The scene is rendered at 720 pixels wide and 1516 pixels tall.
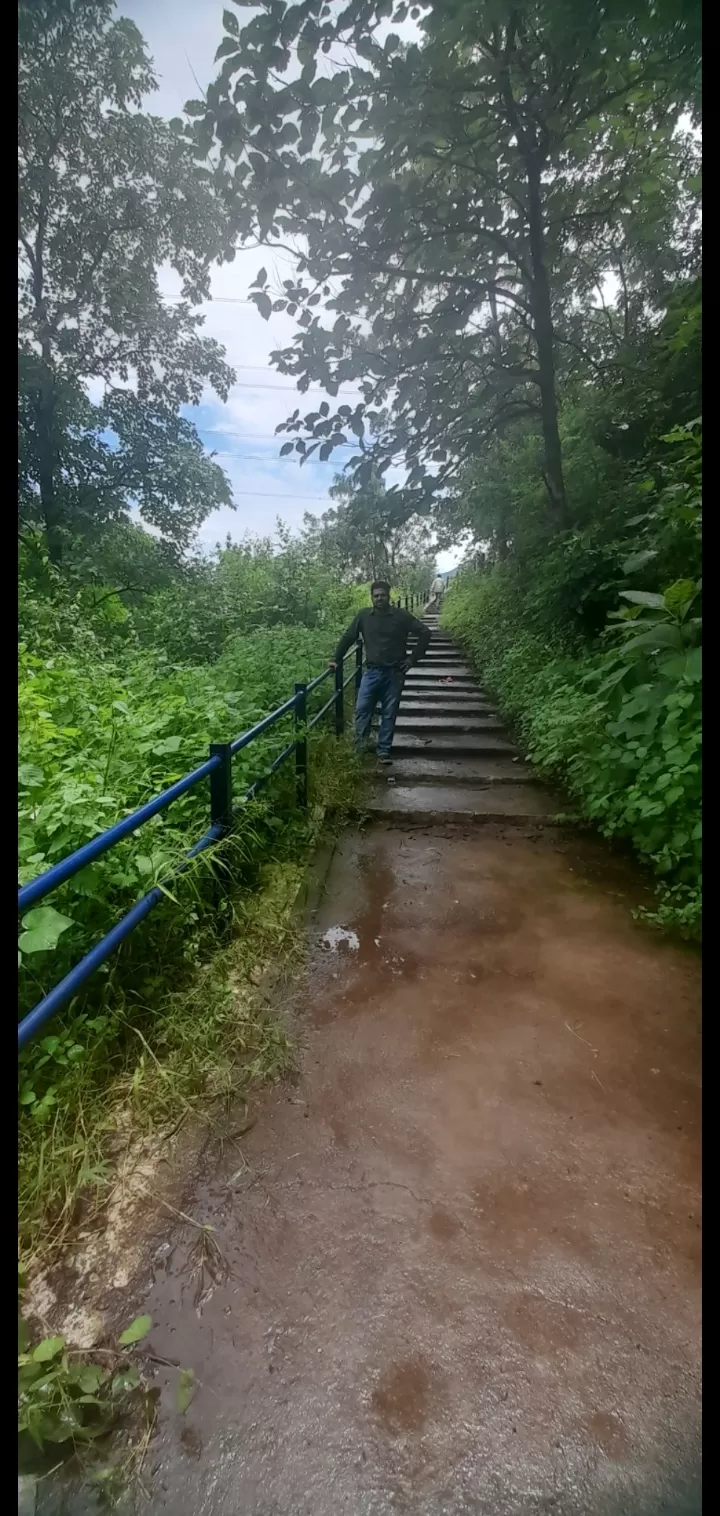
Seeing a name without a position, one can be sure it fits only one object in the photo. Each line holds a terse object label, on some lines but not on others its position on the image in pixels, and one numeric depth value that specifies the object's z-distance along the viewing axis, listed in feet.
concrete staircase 12.72
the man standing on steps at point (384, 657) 15.44
